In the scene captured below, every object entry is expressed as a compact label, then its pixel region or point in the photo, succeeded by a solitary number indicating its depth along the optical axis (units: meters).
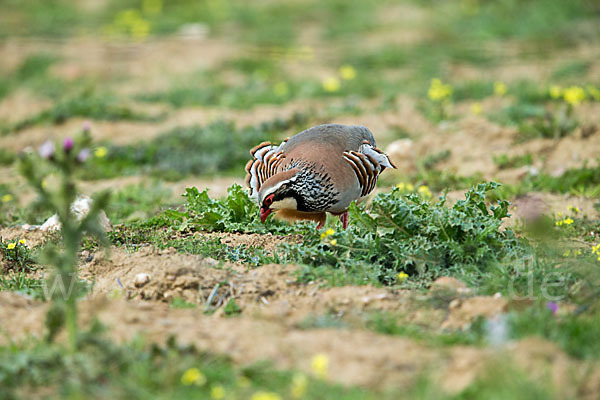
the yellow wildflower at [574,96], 15.10
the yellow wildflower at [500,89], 17.17
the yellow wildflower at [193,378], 5.74
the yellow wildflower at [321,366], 5.68
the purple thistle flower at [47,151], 6.09
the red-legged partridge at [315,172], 9.70
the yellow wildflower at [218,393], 5.55
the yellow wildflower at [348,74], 19.75
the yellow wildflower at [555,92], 15.26
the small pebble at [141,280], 8.13
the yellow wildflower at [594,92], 16.16
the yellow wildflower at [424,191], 12.30
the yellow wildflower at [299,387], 5.46
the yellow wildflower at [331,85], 18.86
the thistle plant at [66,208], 6.19
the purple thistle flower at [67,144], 6.20
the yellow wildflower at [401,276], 8.15
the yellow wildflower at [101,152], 15.80
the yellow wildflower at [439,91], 17.00
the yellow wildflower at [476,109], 16.70
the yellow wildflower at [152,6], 27.45
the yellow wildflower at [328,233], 8.75
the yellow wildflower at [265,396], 5.32
